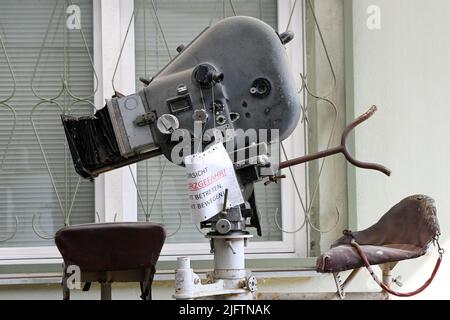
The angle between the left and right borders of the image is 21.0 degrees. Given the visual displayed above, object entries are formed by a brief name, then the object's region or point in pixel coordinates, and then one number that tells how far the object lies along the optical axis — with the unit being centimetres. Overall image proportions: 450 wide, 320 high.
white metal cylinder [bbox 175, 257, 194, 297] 341
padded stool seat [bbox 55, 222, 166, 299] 417
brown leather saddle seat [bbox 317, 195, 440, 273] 411
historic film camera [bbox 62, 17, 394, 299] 363
